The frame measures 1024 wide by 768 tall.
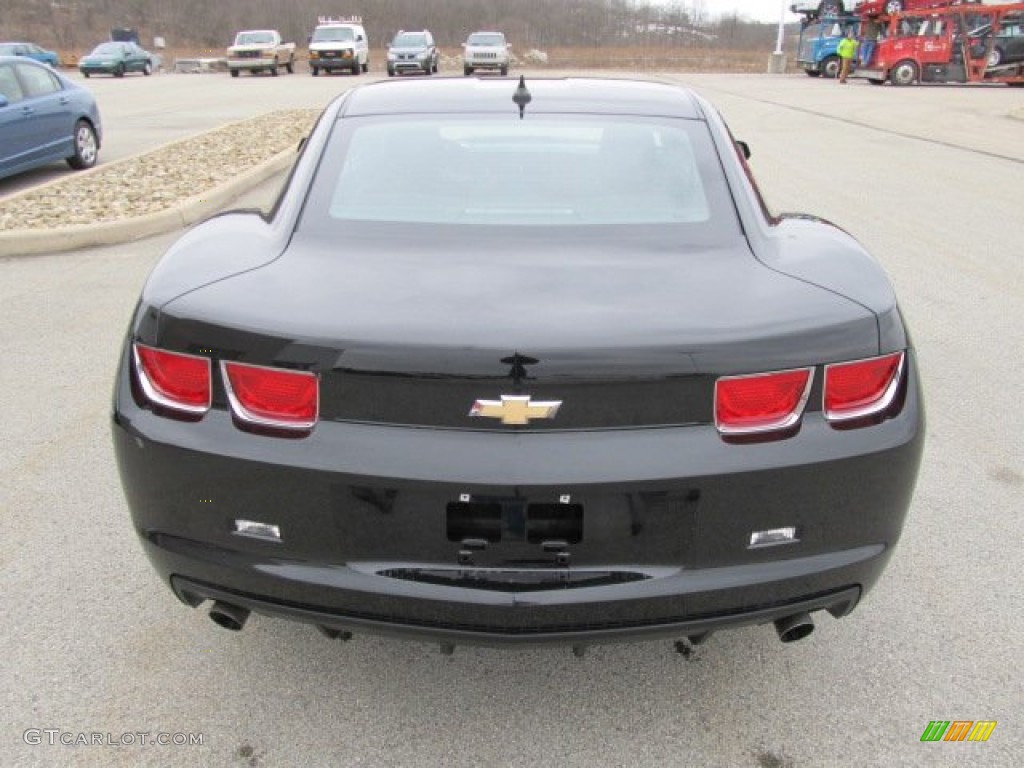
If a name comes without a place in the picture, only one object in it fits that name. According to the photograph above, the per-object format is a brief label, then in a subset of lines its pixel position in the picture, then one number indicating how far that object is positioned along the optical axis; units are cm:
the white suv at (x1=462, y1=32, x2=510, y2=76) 3653
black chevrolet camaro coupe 188
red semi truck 3150
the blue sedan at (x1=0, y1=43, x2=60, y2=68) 3127
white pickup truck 3806
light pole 4794
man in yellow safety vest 3466
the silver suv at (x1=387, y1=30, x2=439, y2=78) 3550
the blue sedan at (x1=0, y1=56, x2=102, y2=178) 979
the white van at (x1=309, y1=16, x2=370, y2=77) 3675
